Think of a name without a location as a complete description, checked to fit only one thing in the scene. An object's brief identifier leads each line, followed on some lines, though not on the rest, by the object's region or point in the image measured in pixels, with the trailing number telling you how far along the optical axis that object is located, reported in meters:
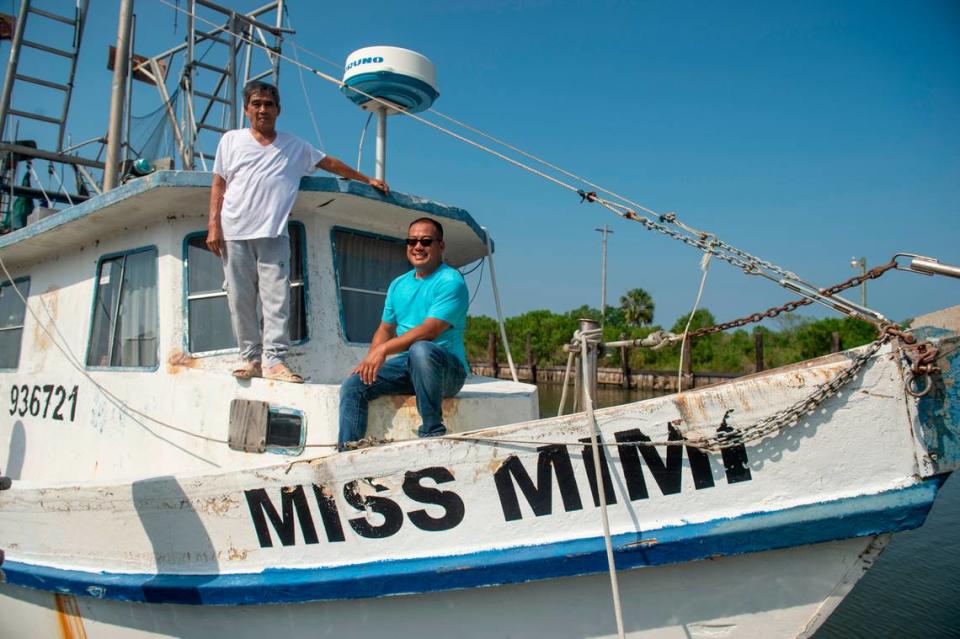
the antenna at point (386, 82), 4.58
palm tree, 45.72
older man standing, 3.96
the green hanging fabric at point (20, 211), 7.99
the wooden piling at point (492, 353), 26.99
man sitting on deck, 3.40
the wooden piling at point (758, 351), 21.31
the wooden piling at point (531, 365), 28.97
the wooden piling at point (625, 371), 25.35
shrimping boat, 2.81
